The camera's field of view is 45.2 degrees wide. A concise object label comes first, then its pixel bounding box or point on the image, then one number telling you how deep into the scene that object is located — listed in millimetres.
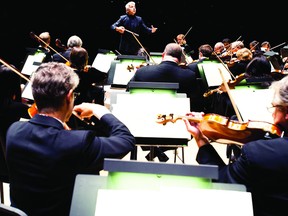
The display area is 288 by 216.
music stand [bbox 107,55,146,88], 3704
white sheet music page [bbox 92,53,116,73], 4910
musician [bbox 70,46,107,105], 3436
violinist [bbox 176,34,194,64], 6650
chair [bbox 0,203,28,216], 1021
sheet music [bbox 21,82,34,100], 3019
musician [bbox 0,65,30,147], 2316
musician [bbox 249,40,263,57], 7400
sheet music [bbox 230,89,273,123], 2494
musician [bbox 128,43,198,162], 3455
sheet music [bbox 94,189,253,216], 1089
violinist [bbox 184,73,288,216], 1310
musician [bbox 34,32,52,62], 5627
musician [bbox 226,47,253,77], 4722
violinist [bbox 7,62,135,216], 1363
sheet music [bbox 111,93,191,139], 2278
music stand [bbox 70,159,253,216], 1093
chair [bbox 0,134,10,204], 2238
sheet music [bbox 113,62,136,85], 3705
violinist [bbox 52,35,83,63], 4719
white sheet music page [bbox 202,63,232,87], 4020
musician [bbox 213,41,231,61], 6755
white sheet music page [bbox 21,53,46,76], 4660
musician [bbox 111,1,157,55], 6398
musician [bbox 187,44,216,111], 4262
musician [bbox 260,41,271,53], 7575
